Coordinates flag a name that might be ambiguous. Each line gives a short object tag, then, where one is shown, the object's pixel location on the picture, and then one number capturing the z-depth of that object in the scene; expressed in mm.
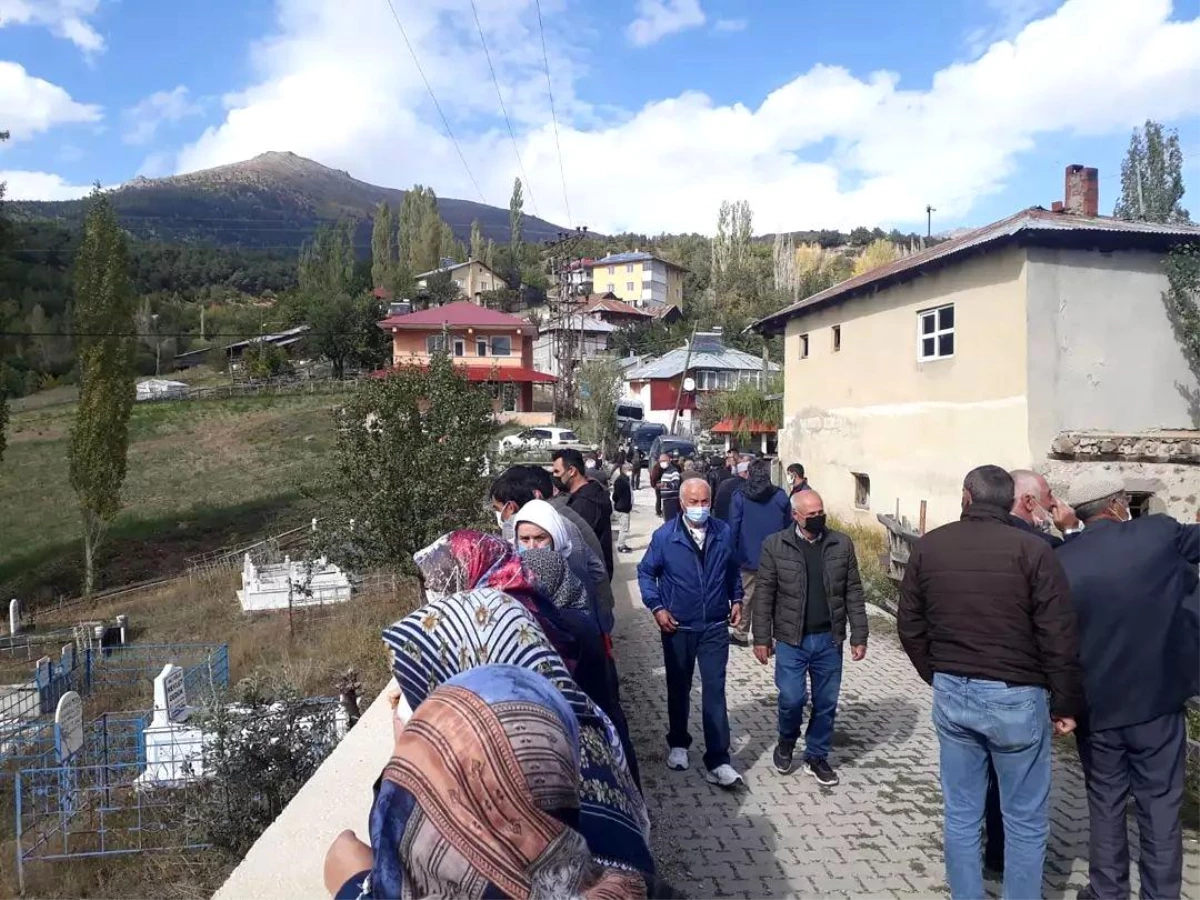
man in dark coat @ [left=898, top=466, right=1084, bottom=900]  3236
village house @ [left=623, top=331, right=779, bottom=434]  48775
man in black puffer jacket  5109
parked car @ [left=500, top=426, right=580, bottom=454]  32006
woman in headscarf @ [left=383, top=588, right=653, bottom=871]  1738
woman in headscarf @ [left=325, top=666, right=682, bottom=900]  1225
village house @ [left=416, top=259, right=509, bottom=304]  86062
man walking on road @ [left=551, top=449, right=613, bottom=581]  6359
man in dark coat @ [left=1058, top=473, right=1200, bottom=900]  3328
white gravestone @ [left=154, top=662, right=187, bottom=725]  8633
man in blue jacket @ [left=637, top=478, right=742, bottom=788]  5098
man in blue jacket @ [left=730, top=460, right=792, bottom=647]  7625
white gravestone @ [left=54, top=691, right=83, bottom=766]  7977
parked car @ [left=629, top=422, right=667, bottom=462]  36469
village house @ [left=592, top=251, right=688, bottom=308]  91688
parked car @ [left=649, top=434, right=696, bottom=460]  27859
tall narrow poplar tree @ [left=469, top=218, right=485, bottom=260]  97312
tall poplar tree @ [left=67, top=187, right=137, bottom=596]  25953
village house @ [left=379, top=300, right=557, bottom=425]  43781
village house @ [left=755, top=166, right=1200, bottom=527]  12367
